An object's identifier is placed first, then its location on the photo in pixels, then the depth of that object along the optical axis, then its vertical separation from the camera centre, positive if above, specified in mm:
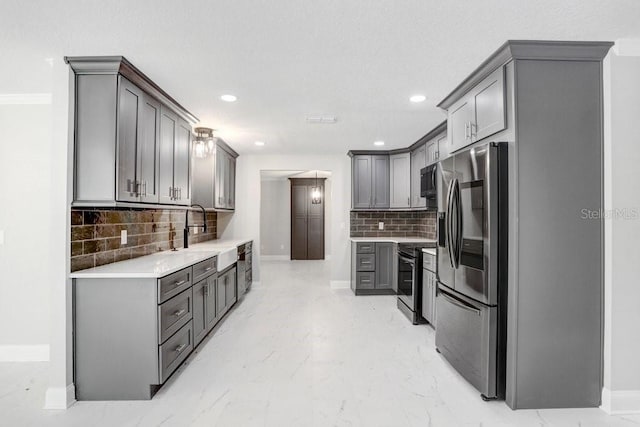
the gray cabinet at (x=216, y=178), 4160 +487
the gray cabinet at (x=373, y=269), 5340 -875
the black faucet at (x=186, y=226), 4188 -177
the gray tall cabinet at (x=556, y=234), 2191 -127
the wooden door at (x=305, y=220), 9406 -175
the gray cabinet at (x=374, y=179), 5727 +597
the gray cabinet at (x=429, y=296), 3611 -903
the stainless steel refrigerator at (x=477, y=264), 2254 -355
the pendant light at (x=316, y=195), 9242 +519
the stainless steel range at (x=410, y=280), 3977 -805
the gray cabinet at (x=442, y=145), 4031 +856
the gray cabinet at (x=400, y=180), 5508 +559
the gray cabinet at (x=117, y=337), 2311 -855
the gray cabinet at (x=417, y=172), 4914 +659
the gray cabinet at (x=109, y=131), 2354 +598
